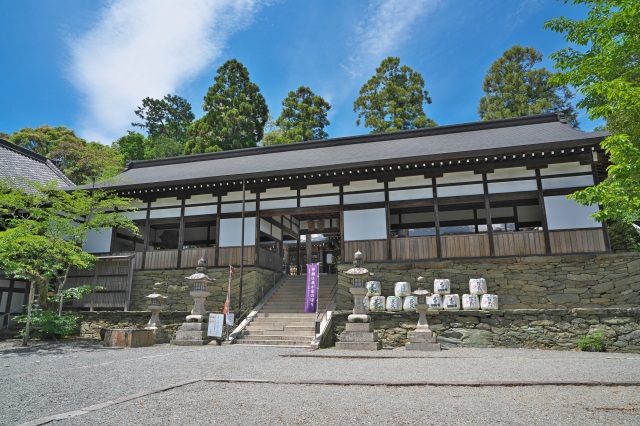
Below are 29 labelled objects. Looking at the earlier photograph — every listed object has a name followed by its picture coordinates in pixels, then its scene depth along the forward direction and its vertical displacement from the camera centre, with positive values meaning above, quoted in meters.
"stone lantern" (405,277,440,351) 10.61 -0.83
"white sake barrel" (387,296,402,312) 12.25 -0.07
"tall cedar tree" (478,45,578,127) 31.17 +16.72
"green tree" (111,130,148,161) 38.91 +15.06
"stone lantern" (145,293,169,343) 12.90 -0.52
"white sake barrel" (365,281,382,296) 12.69 +0.42
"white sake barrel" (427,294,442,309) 11.96 -0.01
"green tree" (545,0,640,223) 7.78 +4.90
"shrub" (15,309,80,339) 12.40 -0.64
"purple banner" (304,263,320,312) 12.57 +0.25
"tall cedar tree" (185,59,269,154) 32.94 +15.46
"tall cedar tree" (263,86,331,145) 35.00 +16.24
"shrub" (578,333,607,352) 10.32 -1.08
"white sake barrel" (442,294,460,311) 11.80 -0.02
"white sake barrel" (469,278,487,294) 11.75 +0.44
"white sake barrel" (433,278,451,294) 12.09 +0.45
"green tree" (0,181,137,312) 11.70 +2.41
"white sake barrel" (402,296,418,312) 12.04 -0.04
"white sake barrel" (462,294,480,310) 11.60 -0.02
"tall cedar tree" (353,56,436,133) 32.11 +16.28
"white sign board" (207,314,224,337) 11.58 -0.62
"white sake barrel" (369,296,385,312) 12.41 -0.07
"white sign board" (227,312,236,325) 11.89 -0.45
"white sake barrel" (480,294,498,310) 11.48 -0.02
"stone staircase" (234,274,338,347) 11.76 -0.59
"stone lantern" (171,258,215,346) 11.84 -0.52
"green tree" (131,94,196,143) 48.84 +22.31
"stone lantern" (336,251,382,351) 10.71 -0.62
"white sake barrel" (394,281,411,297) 12.34 +0.38
